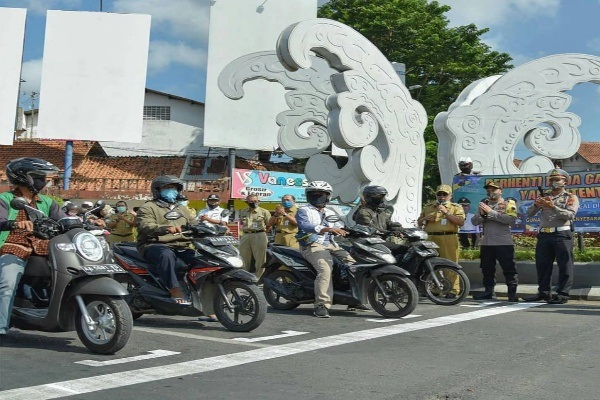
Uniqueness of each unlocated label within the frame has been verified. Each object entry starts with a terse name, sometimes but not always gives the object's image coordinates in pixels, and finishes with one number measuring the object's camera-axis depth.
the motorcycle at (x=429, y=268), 10.07
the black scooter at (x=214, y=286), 7.55
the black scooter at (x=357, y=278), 8.92
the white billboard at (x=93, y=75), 32.75
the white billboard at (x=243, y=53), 34.09
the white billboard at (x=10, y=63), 32.47
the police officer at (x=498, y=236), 11.19
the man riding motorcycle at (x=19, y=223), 6.38
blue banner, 13.25
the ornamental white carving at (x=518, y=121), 16.06
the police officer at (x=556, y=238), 10.66
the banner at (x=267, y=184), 32.06
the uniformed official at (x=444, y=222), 11.33
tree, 32.44
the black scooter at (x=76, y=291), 6.16
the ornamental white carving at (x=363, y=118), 13.91
